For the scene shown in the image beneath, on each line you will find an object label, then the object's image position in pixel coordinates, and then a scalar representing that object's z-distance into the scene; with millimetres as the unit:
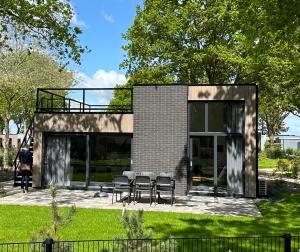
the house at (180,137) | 10879
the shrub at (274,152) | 31451
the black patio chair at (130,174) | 10226
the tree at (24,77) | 20843
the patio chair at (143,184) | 9249
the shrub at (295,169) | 15987
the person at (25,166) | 10860
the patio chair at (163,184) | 9207
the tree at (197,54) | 16678
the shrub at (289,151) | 31462
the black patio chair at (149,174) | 10496
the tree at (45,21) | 12027
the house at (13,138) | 54815
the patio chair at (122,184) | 9217
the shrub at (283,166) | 17768
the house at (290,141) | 48849
